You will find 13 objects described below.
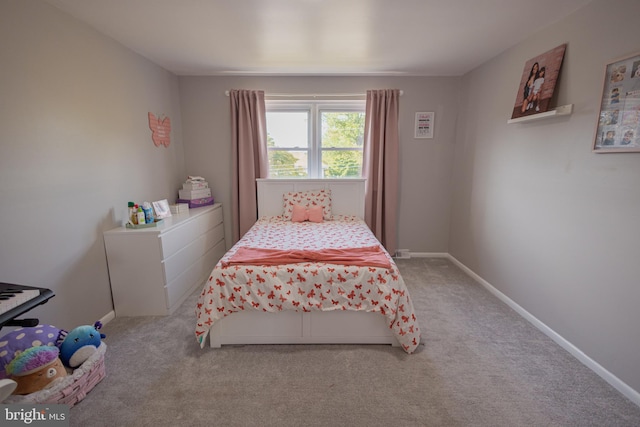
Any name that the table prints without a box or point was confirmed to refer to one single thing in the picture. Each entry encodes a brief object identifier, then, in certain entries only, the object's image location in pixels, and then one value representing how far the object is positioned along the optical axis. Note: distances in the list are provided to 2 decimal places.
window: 3.65
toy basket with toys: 1.41
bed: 1.95
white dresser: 2.33
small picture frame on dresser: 2.69
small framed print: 3.57
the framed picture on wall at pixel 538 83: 2.10
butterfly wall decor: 3.00
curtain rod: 3.51
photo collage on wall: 1.58
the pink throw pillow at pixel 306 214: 3.34
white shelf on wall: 1.96
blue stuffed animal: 1.62
